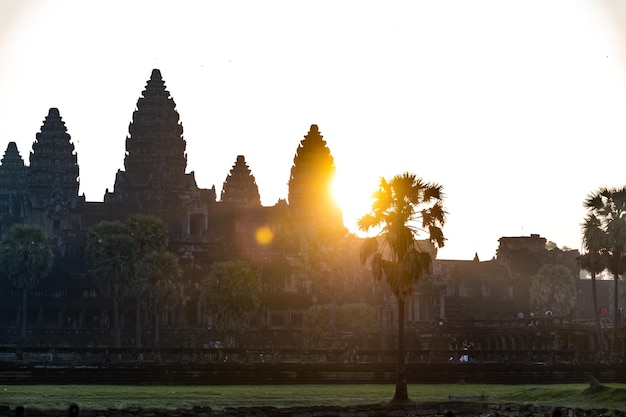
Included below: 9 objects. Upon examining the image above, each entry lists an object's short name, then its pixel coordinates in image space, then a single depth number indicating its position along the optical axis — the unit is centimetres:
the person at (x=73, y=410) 3306
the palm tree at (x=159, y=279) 12131
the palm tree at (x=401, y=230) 5788
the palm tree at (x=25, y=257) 13100
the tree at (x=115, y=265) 12425
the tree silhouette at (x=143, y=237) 12400
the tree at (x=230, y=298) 12175
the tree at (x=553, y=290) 14725
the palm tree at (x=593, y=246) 8625
